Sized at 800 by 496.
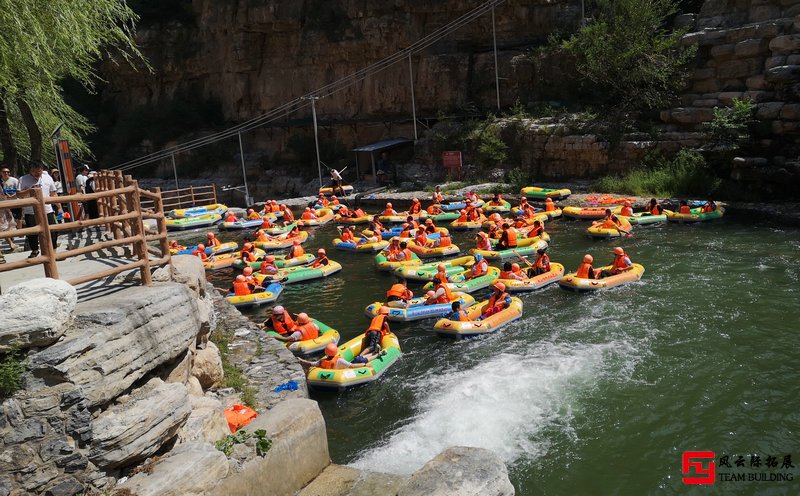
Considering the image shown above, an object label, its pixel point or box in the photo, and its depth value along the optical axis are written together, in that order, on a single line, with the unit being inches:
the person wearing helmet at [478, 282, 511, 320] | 524.4
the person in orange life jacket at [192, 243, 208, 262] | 774.5
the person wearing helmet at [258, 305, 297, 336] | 504.7
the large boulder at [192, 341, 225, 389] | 323.6
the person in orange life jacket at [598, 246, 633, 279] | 601.9
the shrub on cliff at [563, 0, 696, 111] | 1028.5
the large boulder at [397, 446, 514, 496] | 229.3
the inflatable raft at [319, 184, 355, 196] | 1214.2
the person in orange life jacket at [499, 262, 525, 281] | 605.3
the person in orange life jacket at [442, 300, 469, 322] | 508.4
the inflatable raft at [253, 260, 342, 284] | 681.6
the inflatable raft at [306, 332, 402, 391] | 424.5
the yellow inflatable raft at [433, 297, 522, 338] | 497.7
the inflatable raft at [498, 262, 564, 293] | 596.7
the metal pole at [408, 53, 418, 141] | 1282.0
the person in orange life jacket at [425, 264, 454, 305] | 554.9
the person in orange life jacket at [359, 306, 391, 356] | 462.8
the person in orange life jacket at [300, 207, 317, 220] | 1024.2
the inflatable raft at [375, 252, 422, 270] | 689.0
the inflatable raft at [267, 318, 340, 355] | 480.7
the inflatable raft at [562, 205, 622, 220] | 865.7
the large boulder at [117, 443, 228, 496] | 206.0
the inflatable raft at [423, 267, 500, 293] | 604.4
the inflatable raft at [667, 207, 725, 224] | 801.6
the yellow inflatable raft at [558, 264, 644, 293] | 578.9
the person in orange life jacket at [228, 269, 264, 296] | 624.4
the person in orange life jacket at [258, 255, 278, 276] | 684.1
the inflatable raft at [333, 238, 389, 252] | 804.6
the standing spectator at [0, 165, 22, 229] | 443.2
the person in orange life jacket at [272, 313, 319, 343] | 489.7
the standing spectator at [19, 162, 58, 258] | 370.0
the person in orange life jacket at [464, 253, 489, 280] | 629.3
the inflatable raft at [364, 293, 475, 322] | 542.3
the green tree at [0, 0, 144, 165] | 357.1
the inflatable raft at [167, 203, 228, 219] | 1119.6
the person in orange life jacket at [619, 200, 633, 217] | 825.5
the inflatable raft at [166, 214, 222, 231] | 1063.0
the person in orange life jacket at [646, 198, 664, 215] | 832.3
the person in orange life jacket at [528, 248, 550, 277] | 623.8
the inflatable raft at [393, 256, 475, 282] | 656.4
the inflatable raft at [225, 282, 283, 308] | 613.9
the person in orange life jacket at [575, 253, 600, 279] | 590.2
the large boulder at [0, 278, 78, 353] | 187.8
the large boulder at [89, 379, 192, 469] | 204.2
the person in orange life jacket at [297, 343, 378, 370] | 434.3
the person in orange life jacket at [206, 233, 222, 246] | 856.9
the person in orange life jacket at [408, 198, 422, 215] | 981.8
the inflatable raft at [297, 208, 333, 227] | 1005.6
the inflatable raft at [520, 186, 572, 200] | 986.1
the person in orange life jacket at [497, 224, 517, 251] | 736.3
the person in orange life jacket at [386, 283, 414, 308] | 557.7
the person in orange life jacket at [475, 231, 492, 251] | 730.8
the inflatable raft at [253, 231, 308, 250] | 853.8
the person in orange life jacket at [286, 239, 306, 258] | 753.6
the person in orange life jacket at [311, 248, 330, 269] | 714.8
